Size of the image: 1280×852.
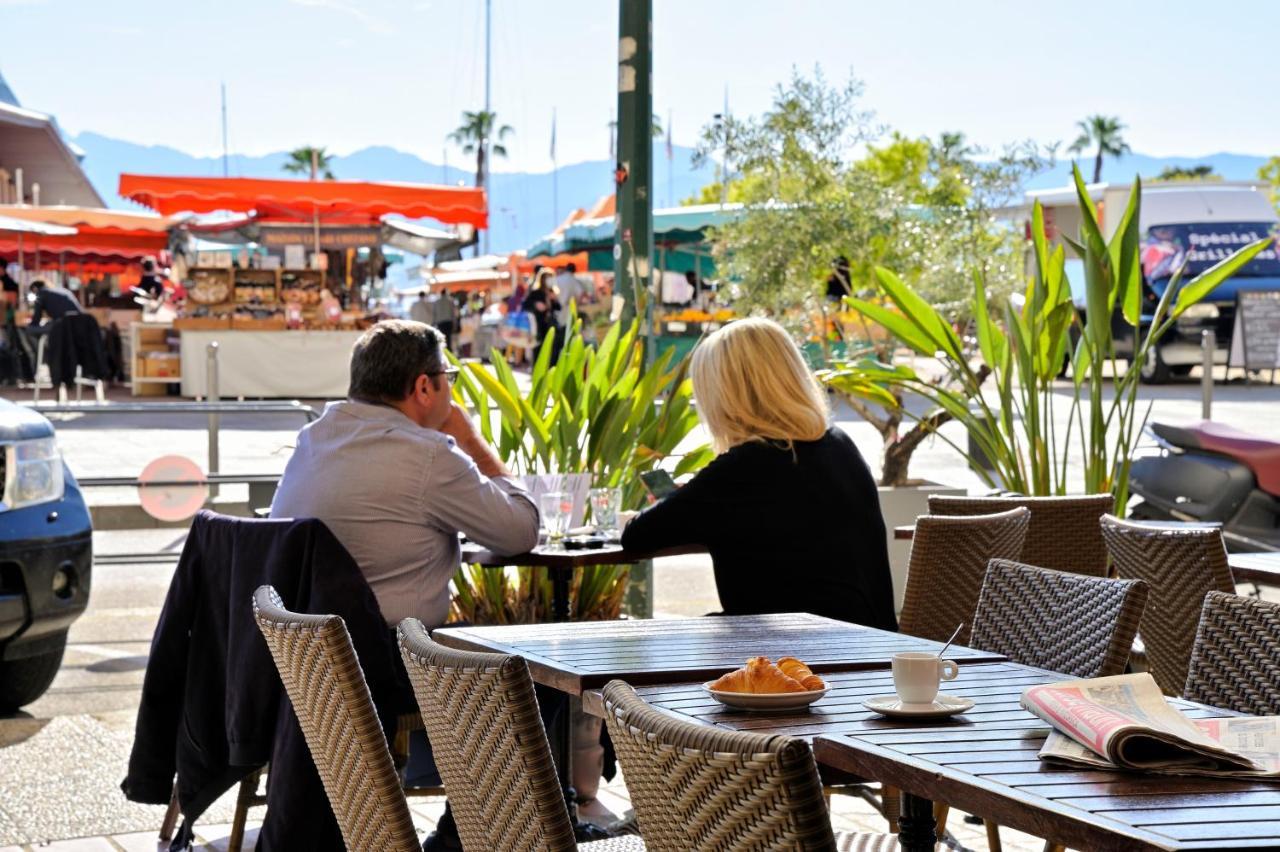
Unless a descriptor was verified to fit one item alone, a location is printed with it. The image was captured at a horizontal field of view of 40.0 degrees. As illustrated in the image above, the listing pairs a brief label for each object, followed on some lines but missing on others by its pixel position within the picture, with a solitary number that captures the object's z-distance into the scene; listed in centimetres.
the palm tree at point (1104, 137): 8819
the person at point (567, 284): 2452
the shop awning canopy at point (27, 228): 1959
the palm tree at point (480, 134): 8356
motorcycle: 751
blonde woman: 450
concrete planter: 808
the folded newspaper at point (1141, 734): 230
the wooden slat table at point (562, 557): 496
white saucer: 271
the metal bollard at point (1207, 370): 1115
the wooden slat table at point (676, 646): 320
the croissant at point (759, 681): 285
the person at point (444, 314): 3027
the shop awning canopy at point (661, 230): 2225
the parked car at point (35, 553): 598
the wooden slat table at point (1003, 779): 204
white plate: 280
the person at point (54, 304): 2182
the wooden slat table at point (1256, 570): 477
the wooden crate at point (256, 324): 2155
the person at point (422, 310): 2956
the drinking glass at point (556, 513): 524
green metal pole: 727
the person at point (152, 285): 2866
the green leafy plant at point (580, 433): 634
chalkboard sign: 2388
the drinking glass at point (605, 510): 539
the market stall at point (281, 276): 2086
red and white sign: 873
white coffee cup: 277
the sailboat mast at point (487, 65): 7294
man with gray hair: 452
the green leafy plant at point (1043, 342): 652
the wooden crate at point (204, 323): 2153
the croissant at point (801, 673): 289
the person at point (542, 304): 2489
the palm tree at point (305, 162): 8525
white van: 2370
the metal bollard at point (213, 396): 1017
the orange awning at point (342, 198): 2064
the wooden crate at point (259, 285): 2209
